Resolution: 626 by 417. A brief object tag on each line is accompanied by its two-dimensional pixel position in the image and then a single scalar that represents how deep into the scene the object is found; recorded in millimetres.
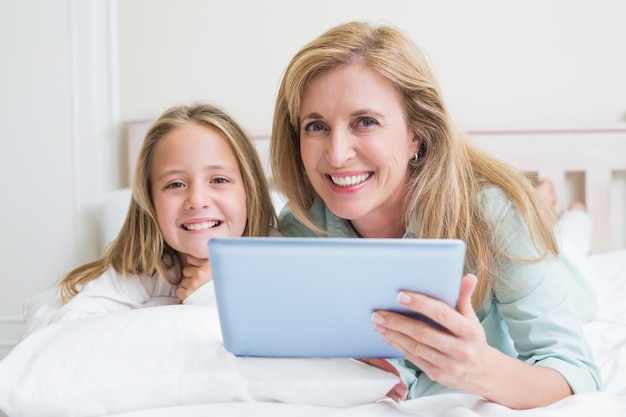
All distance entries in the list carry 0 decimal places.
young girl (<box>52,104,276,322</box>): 1336
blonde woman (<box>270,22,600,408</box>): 1105
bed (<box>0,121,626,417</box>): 902
